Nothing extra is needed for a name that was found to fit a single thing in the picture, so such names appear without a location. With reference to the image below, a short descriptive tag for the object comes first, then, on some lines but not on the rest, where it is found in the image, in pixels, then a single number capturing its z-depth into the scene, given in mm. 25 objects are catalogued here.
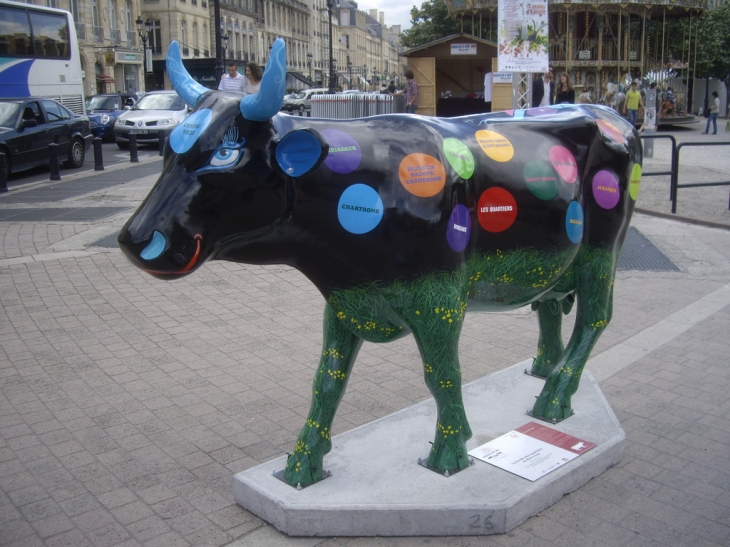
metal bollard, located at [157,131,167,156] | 19003
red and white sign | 3367
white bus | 17969
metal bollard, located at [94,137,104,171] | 16562
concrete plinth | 3035
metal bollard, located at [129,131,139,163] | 18031
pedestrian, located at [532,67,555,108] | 16988
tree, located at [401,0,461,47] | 49281
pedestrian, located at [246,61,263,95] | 10938
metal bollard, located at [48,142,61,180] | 14834
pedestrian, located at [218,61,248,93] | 11484
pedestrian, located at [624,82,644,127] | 20953
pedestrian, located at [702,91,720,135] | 25566
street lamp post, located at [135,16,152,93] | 38838
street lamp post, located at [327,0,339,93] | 37219
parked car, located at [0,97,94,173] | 14930
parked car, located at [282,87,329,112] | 36769
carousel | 27375
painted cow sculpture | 2594
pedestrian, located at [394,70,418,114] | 20109
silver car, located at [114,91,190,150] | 21000
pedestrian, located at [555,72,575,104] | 16406
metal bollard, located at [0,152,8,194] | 13164
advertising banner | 11797
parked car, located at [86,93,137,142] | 24109
